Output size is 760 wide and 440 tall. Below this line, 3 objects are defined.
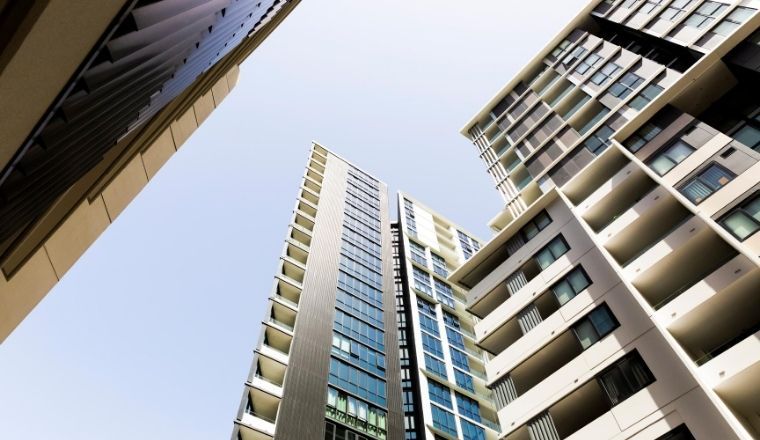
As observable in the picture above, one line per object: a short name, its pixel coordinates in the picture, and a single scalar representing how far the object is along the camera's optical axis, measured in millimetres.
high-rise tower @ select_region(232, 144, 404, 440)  29703
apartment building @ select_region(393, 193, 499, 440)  38281
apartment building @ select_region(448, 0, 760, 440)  16594
